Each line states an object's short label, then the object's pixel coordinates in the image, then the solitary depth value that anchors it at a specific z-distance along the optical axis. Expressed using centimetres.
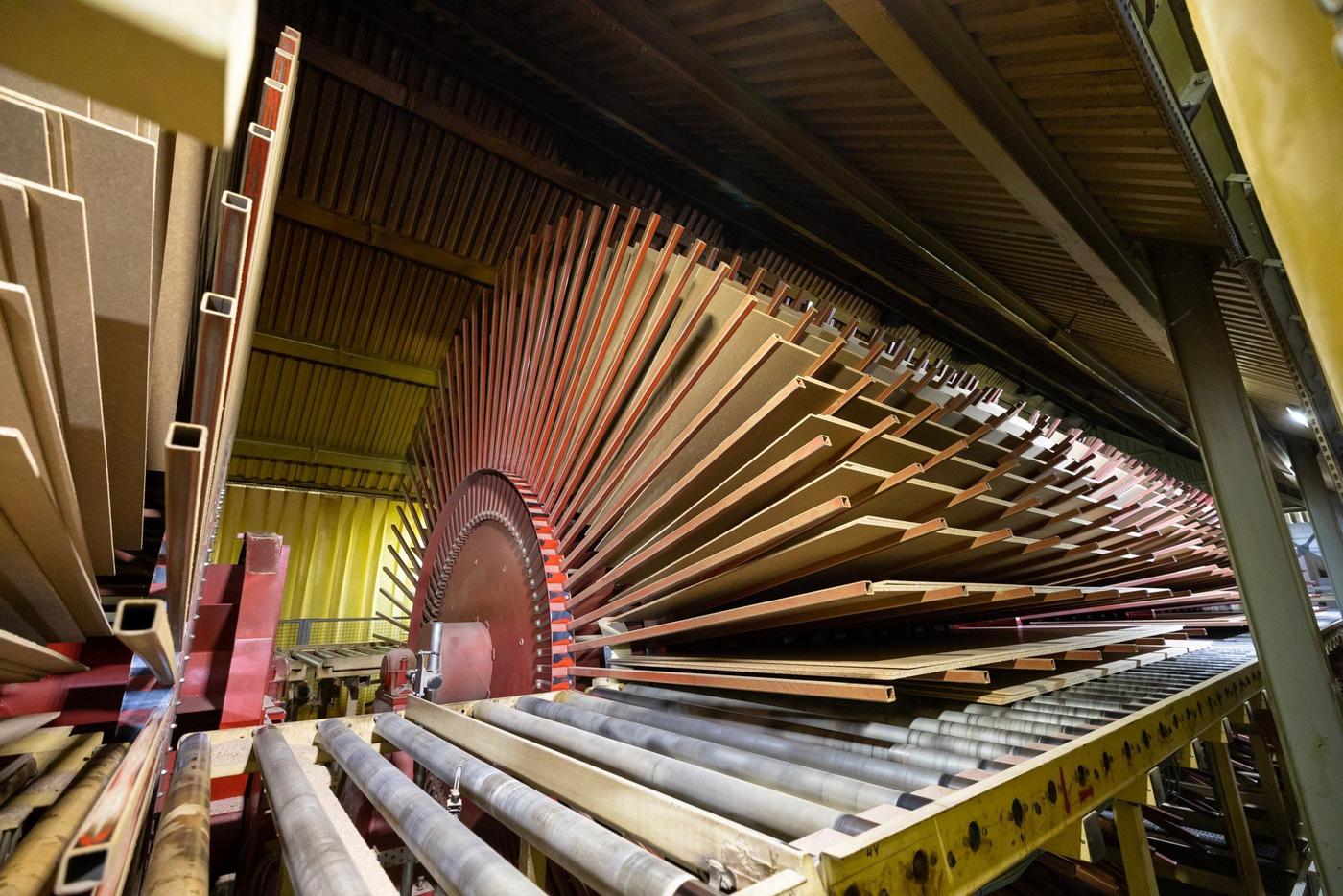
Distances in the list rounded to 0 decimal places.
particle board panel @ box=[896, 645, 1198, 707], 141
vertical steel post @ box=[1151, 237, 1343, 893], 256
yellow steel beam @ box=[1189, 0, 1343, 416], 44
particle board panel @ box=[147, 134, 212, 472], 76
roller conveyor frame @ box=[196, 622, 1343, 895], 78
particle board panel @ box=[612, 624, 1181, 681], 126
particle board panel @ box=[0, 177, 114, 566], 47
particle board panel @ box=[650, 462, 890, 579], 146
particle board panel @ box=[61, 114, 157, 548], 56
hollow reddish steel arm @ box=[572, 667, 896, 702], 118
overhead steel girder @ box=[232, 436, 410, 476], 535
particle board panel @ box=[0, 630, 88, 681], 74
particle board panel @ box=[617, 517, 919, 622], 141
